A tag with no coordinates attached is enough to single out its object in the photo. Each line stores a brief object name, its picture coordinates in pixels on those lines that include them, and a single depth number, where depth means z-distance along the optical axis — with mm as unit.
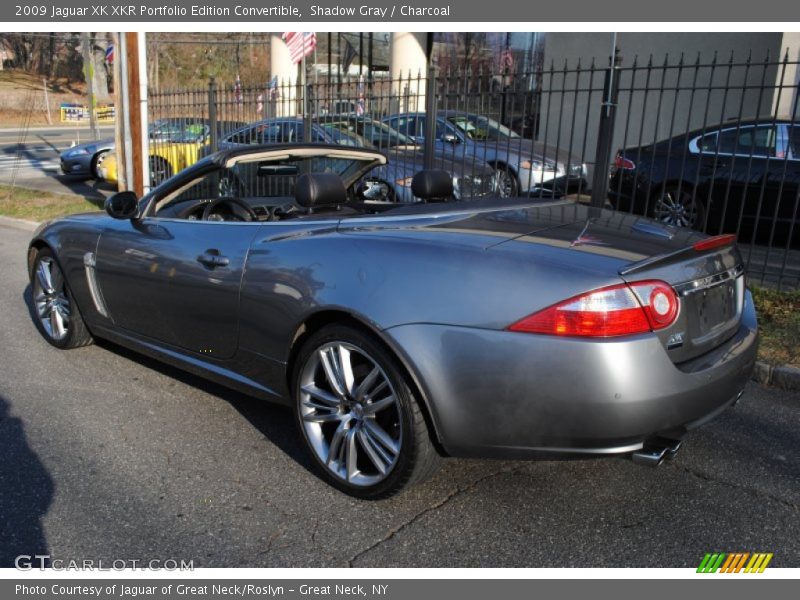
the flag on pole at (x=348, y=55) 23228
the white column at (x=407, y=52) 20953
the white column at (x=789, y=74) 11805
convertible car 2467
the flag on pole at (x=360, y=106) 9227
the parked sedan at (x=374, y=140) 8469
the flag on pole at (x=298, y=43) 16641
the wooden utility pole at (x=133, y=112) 10398
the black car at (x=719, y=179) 7793
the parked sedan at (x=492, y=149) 8906
